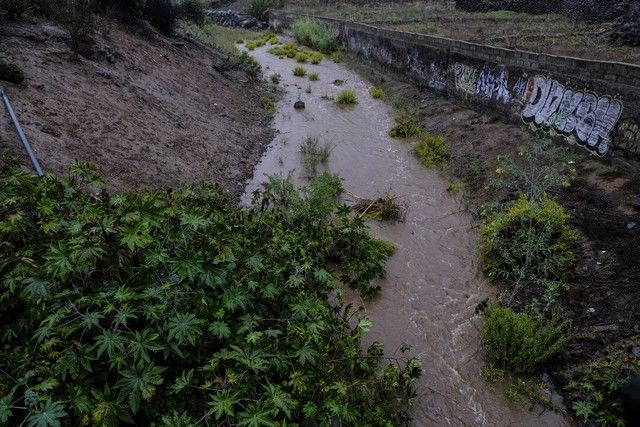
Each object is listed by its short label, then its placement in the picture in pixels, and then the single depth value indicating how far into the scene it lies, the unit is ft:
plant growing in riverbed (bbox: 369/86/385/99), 51.72
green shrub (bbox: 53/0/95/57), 29.58
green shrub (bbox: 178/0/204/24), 61.87
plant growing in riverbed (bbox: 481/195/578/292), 19.57
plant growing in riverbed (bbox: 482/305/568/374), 15.47
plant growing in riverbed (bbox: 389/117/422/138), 39.70
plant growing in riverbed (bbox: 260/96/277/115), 45.44
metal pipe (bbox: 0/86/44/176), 16.11
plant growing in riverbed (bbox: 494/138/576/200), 23.50
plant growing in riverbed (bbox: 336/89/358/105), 49.44
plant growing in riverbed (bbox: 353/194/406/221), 25.93
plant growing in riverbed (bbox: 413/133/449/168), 33.81
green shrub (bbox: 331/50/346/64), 71.24
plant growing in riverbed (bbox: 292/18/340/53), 76.64
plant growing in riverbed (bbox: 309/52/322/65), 69.46
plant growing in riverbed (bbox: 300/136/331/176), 33.07
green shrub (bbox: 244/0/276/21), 118.62
